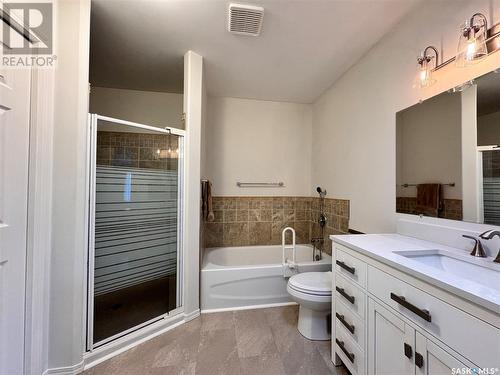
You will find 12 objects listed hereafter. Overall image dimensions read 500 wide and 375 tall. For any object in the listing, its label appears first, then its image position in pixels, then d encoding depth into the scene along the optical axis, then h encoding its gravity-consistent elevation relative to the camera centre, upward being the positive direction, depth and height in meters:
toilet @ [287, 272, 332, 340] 1.69 -0.86
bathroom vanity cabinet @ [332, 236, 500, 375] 0.68 -0.52
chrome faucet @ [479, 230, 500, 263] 1.00 -0.20
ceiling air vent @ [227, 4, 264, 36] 1.50 +1.24
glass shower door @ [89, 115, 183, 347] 1.59 -0.30
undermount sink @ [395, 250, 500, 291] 0.94 -0.36
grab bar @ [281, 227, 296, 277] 2.32 -0.77
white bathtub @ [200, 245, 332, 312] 2.20 -0.96
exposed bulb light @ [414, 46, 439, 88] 1.38 +0.81
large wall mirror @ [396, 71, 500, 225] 1.12 +0.23
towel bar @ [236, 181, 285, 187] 3.06 +0.10
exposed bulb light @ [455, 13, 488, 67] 1.11 +0.79
